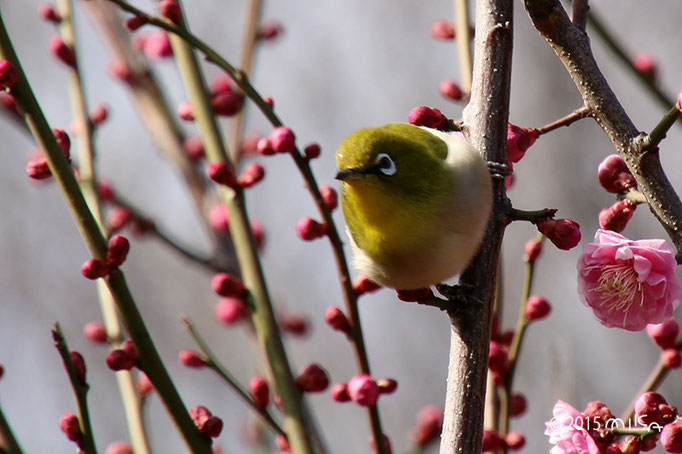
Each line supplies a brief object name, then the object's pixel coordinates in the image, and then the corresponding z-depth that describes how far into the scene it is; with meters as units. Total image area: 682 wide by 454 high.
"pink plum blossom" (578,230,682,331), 2.53
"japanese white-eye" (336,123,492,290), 2.55
